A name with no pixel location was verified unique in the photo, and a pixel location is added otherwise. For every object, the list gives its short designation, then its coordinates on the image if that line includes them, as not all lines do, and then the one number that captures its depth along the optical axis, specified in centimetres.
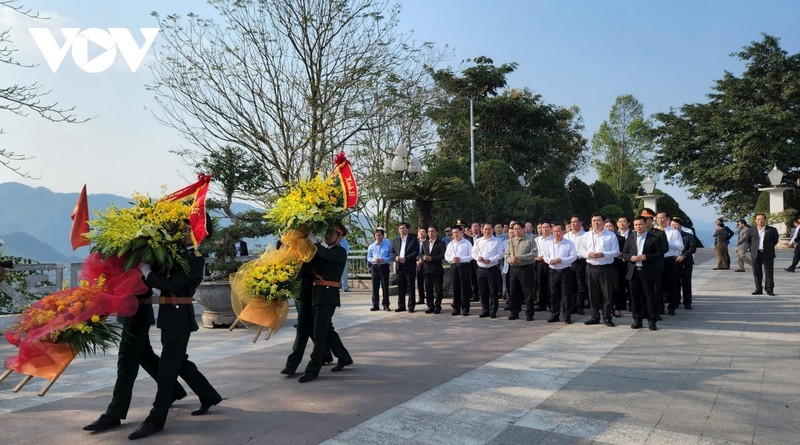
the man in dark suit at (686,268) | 1132
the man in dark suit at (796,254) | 1736
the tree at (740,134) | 3200
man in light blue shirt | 1212
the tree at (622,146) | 5272
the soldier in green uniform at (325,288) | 625
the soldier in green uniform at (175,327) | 467
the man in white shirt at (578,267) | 1050
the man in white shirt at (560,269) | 991
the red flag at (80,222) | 489
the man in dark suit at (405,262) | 1180
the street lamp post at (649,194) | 2558
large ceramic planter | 993
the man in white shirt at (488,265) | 1079
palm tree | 1359
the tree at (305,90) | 1677
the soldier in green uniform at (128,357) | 470
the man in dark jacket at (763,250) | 1280
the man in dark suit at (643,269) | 909
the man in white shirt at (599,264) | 937
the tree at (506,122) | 3331
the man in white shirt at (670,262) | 1076
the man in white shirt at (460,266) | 1121
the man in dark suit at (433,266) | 1154
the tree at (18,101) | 1070
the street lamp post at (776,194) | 2788
